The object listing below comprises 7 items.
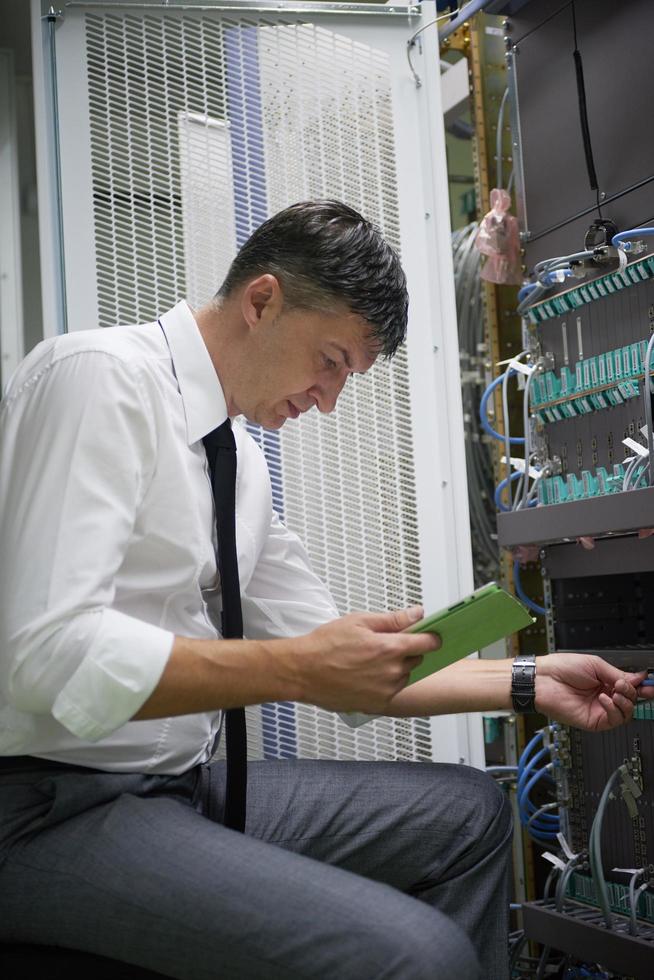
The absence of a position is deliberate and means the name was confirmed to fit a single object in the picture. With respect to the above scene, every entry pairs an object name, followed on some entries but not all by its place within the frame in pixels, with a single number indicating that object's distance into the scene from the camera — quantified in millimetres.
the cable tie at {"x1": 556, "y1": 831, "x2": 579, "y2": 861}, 1908
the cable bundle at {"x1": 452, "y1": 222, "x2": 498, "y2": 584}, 2648
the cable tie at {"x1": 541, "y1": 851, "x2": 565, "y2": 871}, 1916
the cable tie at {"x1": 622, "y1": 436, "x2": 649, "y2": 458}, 1659
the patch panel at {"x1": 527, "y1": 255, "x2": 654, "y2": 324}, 1683
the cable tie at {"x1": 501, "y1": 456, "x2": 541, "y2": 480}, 1945
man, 1155
